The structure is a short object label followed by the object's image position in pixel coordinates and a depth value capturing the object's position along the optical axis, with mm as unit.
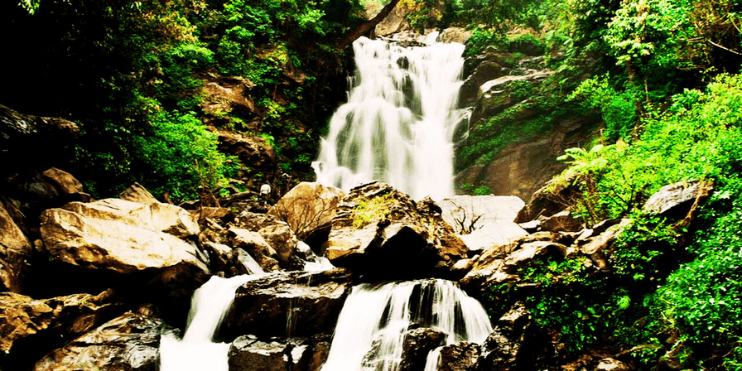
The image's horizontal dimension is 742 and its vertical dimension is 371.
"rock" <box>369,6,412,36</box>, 32344
